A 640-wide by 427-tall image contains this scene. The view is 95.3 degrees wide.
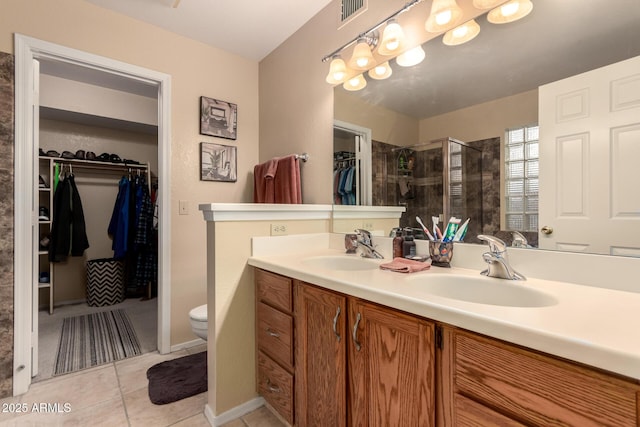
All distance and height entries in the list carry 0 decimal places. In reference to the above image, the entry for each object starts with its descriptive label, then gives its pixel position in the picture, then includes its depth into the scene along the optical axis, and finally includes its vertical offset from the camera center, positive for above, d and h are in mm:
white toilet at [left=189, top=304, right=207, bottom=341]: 1875 -712
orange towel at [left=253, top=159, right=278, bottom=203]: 2264 +257
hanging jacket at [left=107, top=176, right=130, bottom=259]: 3395 -82
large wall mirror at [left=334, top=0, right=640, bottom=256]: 949 +356
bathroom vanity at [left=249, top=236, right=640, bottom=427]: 555 -363
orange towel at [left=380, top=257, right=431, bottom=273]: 1184 -223
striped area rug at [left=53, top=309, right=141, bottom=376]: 2078 -1061
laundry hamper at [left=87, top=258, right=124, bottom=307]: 3350 -810
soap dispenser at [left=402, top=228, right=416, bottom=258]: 1430 -170
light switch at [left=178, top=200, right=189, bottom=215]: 2281 +46
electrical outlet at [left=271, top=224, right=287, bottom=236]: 1662 -97
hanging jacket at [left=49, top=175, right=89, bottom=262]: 3170 -121
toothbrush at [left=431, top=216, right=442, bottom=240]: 1360 -81
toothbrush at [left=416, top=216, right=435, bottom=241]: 1359 -81
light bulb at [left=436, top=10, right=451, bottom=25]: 1316 +886
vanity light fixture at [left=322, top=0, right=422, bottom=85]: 1504 +929
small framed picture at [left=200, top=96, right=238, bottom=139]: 2375 +795
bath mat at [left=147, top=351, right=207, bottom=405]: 1705 -1061
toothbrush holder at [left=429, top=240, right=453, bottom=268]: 1275 -179
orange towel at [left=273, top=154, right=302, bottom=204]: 2105 +239
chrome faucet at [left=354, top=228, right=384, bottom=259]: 1599 -179
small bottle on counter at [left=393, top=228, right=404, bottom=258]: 1462 -168
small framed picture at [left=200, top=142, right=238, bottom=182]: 2381 +423
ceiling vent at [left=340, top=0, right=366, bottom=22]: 1745 +1256
